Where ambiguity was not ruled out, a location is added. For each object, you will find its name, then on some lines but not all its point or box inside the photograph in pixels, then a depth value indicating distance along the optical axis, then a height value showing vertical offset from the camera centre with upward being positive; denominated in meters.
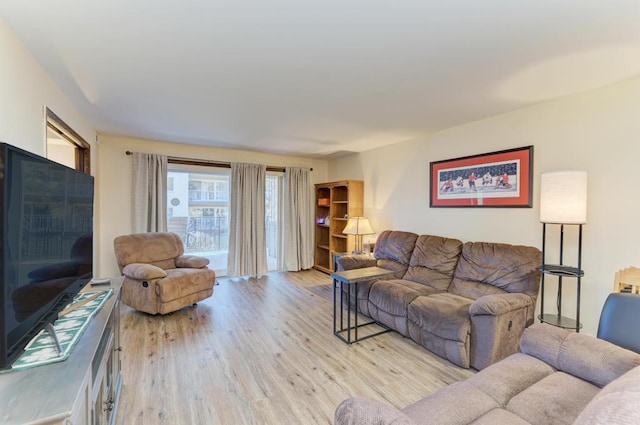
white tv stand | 0.82 -0.59
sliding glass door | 4.80 -0.05
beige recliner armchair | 3.27 -0.82
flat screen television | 0.99 -0.17
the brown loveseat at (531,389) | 1.01 -0.84
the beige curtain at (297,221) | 5.64 -0.24
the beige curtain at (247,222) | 5.05 -0.25
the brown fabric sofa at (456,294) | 2.28 -0.81
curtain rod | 4.60 +0.76
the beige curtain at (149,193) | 4.30 +0.20
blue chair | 1.59 -0.61
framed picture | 2.98 +0.37
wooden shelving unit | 5.12 -0.08
